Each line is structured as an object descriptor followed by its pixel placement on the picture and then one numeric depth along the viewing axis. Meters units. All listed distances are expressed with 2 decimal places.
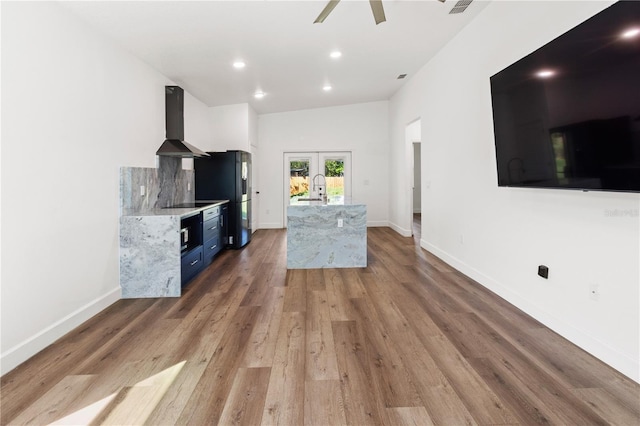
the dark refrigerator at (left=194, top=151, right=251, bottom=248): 5.44
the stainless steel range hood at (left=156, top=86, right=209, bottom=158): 4.16
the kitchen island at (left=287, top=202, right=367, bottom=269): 4.23
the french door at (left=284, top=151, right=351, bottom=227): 7.86
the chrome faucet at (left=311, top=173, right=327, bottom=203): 7.93
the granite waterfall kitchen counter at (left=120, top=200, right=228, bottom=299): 3.23
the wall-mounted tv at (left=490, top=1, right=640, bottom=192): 1.68
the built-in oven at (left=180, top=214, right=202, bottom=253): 4.02
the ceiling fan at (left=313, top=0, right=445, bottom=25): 2.32
